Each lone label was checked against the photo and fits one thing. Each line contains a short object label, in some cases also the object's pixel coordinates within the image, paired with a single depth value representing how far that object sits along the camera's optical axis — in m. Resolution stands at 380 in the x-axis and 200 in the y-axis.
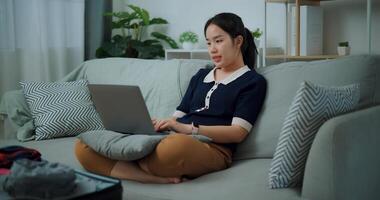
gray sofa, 1.36
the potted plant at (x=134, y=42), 3.30
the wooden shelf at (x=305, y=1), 2.73
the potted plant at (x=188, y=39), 3.19
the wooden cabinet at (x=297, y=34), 2.44
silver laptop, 1.66
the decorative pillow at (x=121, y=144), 1.50
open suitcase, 1.10
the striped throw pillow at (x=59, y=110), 2.30
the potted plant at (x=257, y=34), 2.91
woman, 1.54
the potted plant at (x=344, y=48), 2.67
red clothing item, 1.41
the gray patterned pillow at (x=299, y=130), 1.42
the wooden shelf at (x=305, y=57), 2.62
